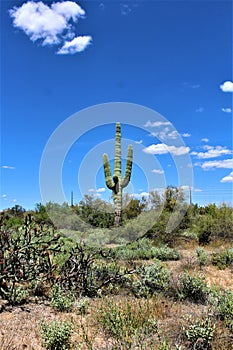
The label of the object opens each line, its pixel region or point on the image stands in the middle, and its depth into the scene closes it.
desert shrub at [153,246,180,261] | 8.60
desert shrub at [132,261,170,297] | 5.11
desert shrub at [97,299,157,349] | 3.21
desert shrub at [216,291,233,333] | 3.62
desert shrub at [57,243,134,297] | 5.13
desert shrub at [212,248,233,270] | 7.93
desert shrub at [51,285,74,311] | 4.39
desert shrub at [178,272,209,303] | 5.00
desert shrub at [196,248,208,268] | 7.90
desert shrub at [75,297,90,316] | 4.29
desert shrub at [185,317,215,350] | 3.26
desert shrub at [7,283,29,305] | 4.63
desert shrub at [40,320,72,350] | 3.28
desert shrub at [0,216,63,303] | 4.79
